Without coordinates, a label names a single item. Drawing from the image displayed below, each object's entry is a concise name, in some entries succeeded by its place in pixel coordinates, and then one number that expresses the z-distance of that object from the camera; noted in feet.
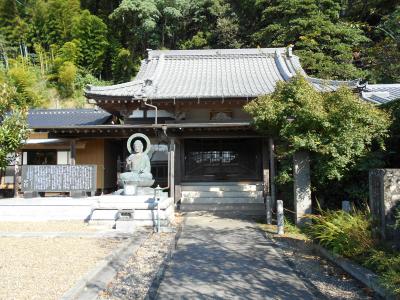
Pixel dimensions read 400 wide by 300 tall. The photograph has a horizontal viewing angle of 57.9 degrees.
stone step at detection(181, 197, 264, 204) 42.45
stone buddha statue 34.04
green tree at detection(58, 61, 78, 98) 107.97
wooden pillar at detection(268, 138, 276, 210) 37.27
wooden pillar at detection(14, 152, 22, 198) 45.92
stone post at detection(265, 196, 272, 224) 33.30
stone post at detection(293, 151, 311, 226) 29.99
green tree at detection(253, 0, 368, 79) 78.54
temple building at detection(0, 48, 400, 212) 43.19
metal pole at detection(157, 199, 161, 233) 28.63
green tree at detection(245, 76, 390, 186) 27.61
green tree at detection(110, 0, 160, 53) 107.04
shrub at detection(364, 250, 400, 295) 13.02
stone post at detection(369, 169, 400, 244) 17.15
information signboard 39.91
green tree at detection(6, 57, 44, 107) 97.45
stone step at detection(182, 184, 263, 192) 44.75
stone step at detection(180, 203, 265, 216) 40.34
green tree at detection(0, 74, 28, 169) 41.04
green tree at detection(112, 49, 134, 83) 113.19
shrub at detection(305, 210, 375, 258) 18.53
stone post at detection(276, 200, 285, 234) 28.40
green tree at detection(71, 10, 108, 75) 117.08
